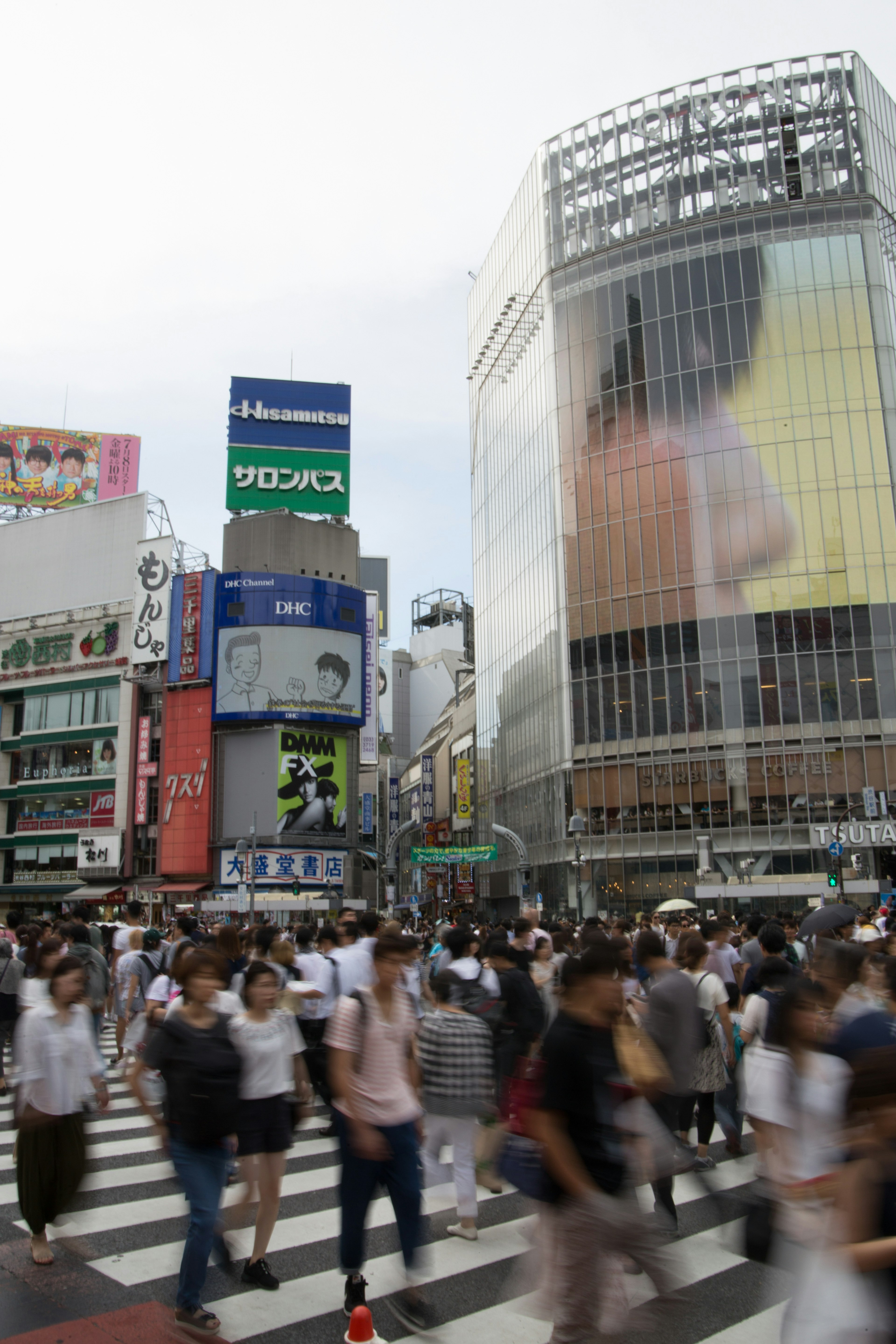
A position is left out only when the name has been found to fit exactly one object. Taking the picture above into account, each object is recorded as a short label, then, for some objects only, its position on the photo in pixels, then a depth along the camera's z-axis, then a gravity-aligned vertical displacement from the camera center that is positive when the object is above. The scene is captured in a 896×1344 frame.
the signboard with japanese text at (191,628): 56.91 +14.23
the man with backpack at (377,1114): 5.13 -1.16
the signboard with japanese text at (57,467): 76.56 +31.45
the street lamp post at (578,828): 33.97 +1.60
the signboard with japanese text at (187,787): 55.06 +5.36
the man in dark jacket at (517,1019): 8.02 -1.08
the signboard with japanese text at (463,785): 69.44 +6.44
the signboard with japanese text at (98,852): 57.34 +2.04
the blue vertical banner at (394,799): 88.00 +7.05
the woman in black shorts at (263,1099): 5.67 -1.17
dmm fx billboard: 54.56 +5.25
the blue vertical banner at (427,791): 76.44 +6.74
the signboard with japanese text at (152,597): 58.41 +16.38
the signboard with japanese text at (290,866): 51.41 +0.91
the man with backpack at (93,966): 10.79 -0.83
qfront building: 45.38 +17.95
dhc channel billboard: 55.19 +12.44
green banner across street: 41.78 +1.04
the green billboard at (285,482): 61.53 +23.80
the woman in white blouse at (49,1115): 5.84 -1.26
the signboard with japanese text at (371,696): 58.56 +10.49
